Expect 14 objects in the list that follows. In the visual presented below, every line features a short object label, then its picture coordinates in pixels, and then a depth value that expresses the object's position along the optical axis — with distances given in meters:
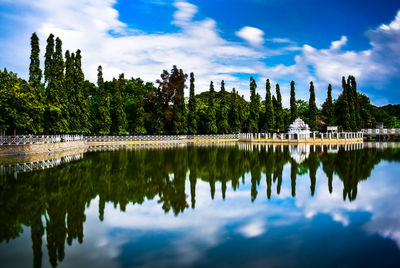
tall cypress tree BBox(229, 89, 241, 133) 59.47
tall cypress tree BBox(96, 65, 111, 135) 45.05
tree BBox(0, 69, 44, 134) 24.27
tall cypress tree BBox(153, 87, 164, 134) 51.09
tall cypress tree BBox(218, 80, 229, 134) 57.78
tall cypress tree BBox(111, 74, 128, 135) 46.72
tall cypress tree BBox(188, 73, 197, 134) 54.53
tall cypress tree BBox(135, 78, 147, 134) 48.28
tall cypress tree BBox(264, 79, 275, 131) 56.94
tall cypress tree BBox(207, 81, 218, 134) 56.50
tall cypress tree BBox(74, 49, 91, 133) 38.18
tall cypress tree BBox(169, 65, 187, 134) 52.00
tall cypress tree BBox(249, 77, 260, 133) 57.69
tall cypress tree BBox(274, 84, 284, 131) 57.47
